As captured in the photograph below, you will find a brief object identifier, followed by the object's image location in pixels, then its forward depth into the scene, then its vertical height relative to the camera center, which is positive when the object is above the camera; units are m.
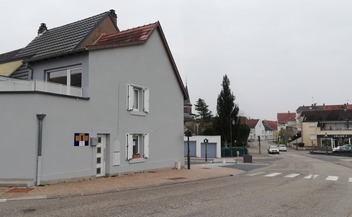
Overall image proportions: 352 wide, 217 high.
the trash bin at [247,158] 34.41 -2.37
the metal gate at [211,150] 46.94 -2.12
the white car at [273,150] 58.47 -2.68
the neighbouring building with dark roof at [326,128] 74.42 +1.37
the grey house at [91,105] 13.34 +1.42
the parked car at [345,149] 55.06 -2.41
